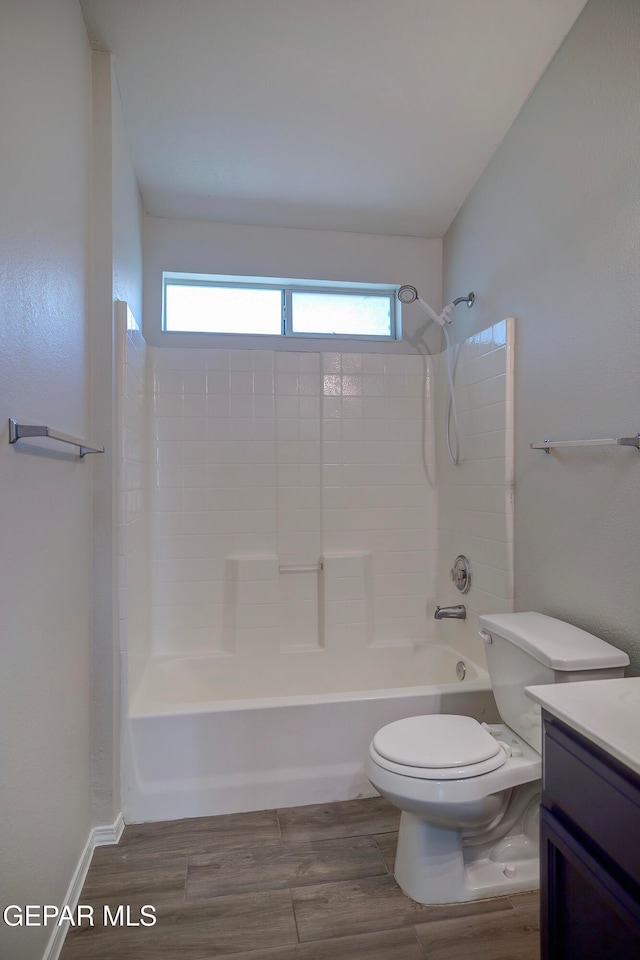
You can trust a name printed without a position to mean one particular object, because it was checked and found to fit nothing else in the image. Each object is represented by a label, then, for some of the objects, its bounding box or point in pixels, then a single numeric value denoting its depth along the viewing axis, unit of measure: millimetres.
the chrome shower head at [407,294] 2354
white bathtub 1838
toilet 1394
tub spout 2336
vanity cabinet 824
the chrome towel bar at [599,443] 1394
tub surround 2254
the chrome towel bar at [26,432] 1028
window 2672
